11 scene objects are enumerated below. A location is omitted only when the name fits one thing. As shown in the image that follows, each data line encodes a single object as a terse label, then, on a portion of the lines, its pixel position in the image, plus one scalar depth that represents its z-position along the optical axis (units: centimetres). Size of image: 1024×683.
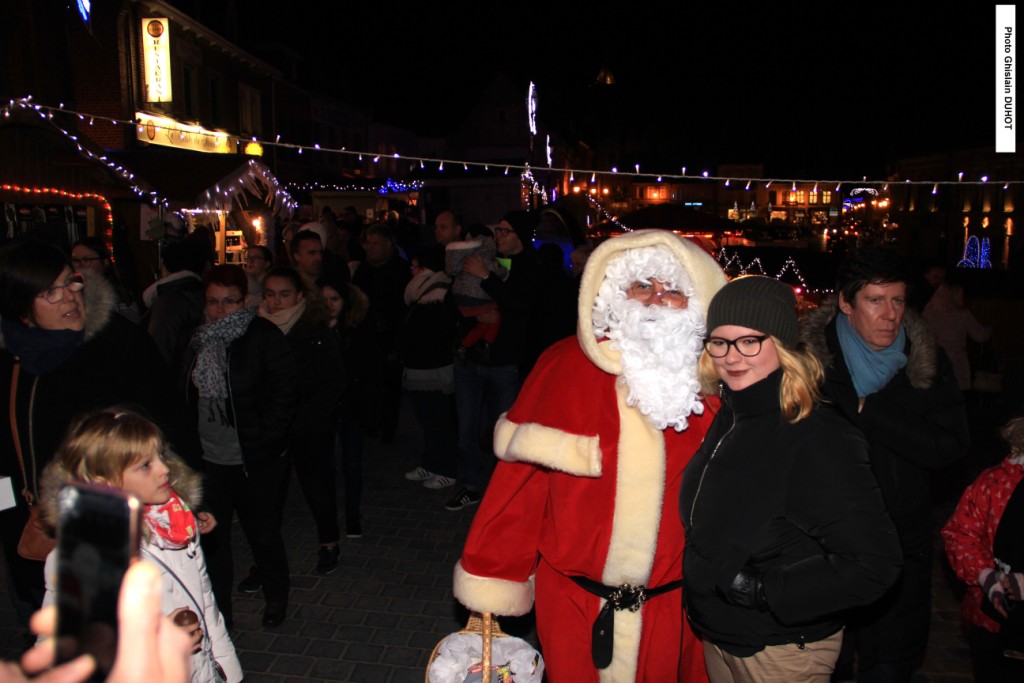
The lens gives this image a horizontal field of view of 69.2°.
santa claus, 262
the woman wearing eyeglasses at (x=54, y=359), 312
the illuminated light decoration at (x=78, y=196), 1114
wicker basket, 279
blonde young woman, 202
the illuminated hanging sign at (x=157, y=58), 1745
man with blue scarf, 298
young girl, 245
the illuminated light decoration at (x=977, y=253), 3062
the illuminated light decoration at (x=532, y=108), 2686
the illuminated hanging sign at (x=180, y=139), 1698
